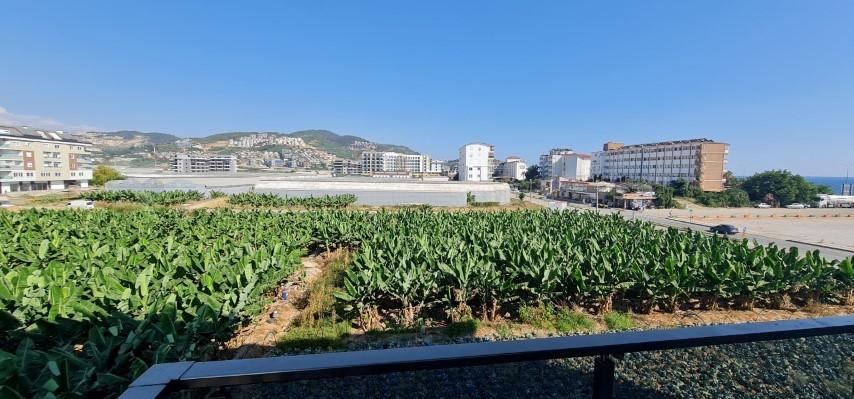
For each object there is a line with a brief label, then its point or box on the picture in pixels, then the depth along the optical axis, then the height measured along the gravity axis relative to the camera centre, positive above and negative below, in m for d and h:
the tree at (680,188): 76.41 -2.00
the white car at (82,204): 27.73 -2.84
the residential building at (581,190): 73.87 -2.84
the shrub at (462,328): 6.85 -3.00
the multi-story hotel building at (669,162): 80.69 +4.08
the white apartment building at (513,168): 144.15 +3.13
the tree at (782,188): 74.31 -1.57
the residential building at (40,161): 54.75 +1.23
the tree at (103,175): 65.75 -1.11
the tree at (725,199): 72.56 -4.03
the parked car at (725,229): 30.01 -4.20
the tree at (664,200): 66.05 -3.98
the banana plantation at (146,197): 31.50 -2.45
